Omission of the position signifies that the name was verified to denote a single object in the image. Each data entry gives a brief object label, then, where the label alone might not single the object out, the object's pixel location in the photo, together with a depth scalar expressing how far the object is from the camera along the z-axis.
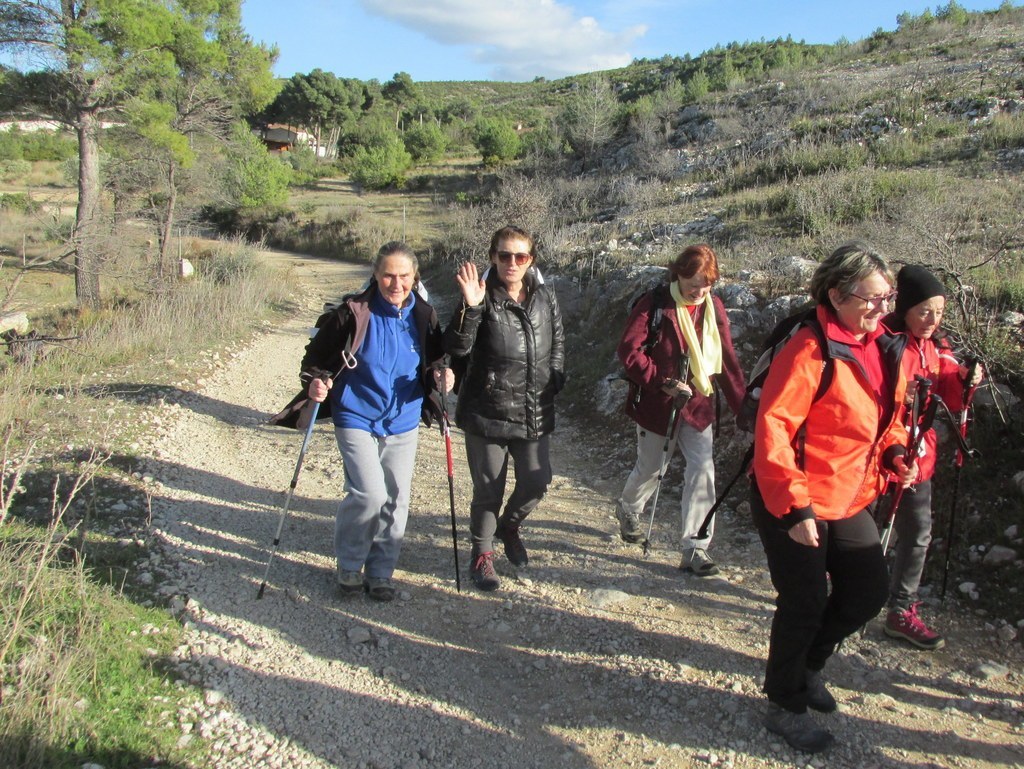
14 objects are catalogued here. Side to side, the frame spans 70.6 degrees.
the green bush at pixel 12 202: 25.50
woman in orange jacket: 2.58
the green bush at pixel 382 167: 39.47
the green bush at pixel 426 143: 44.97
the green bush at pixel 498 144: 36.56
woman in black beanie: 3.35
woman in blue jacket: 3.87
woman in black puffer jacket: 3.92
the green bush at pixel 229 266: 15.90
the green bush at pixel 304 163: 45.84
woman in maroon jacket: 4.15
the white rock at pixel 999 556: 3.91
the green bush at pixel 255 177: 26.84
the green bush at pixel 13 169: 35.69
